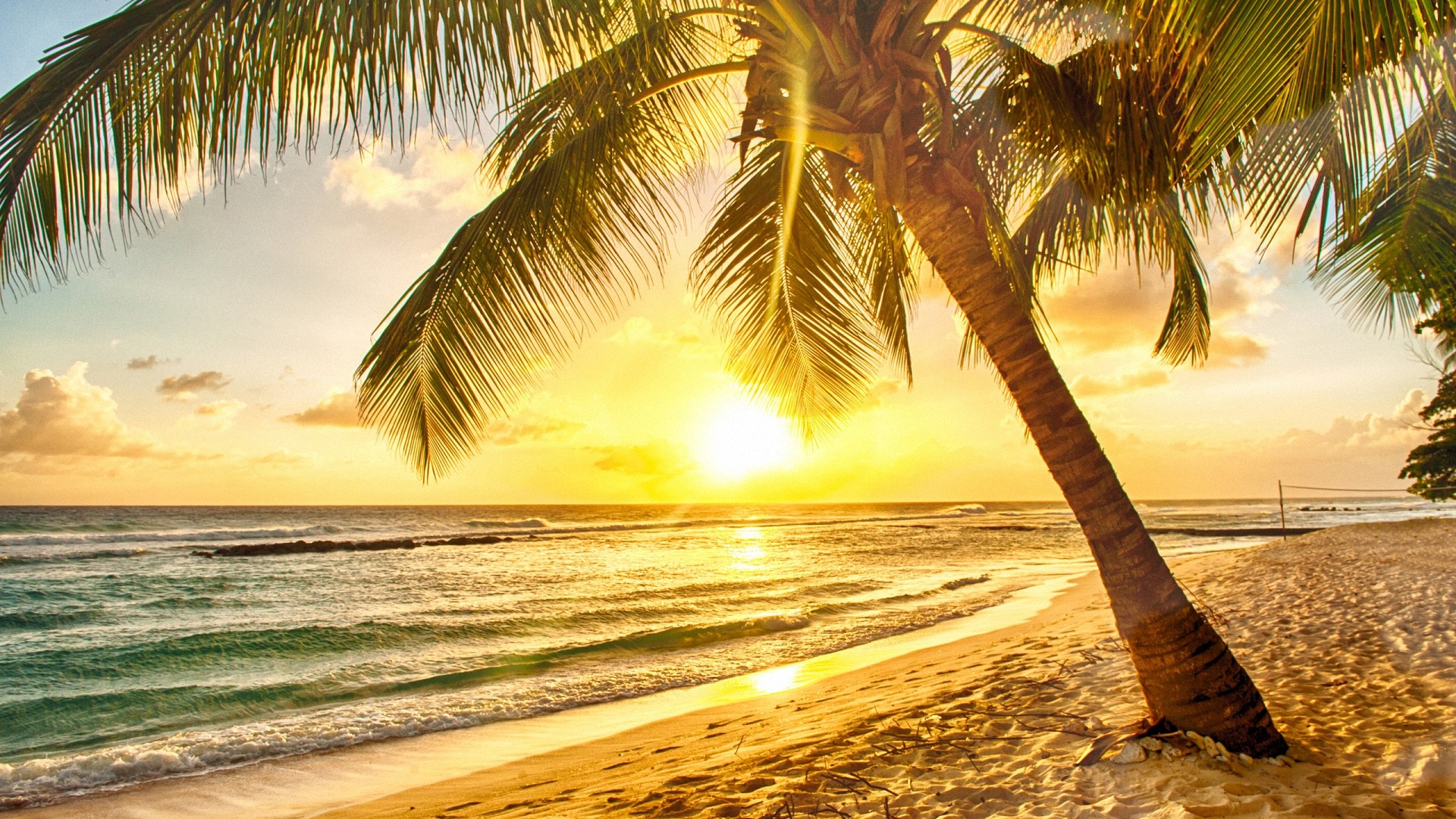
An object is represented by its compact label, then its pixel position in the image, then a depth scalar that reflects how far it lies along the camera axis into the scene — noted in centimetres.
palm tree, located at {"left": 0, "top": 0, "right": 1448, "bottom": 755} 217
